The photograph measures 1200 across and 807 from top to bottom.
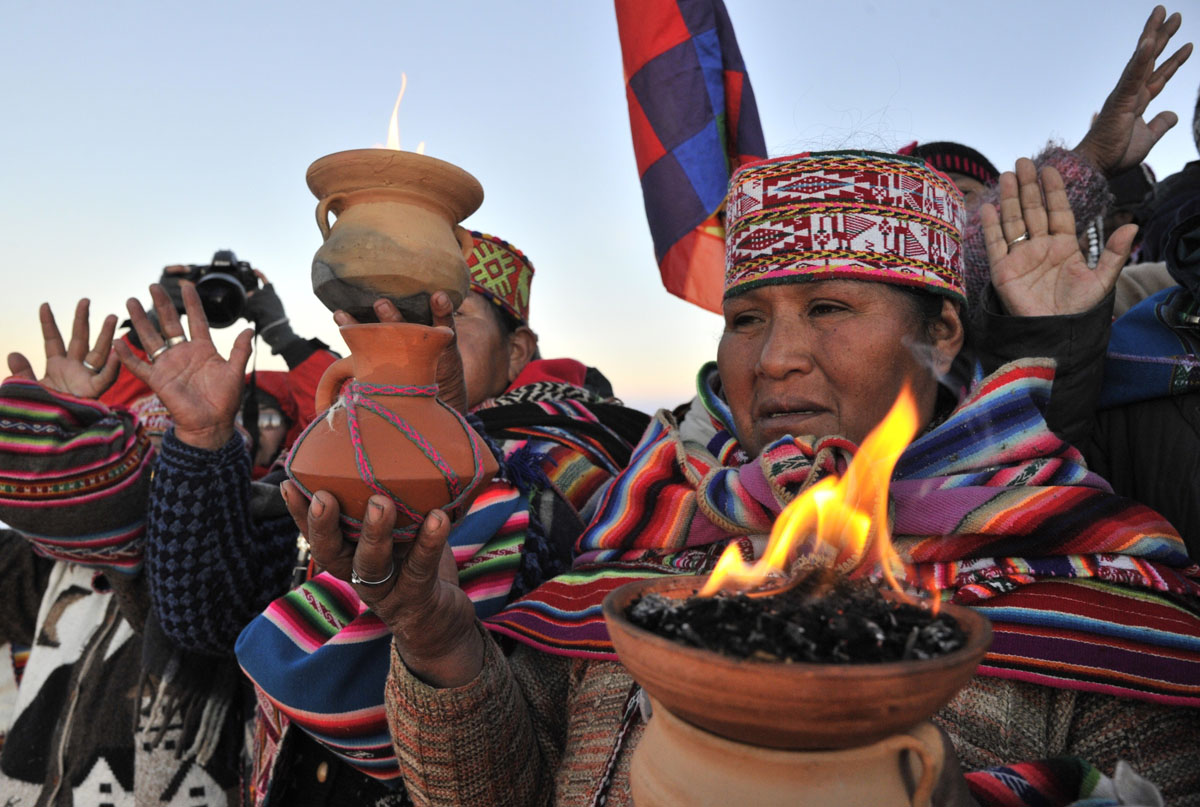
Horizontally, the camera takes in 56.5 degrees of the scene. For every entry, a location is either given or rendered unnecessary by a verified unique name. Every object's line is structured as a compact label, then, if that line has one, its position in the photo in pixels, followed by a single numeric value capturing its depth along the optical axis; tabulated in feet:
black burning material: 2.02
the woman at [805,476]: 3.19
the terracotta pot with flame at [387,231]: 2.80
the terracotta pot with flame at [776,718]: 1.90
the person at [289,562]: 3.56
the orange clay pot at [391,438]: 2.64
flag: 6.28
